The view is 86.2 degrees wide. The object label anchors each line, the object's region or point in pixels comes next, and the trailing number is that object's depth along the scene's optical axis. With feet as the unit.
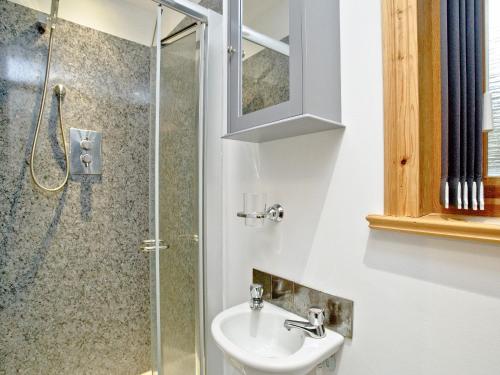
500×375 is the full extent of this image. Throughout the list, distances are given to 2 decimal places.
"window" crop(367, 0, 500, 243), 2.36
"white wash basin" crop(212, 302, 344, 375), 2.44
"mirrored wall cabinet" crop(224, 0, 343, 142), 2.62
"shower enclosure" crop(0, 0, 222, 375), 4.16
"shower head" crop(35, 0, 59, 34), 4.61
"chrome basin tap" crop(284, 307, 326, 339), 2.84
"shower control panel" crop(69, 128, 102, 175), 5.00
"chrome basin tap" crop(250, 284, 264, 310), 3.56
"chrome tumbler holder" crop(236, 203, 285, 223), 3.55
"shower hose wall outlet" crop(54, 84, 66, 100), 4.78
